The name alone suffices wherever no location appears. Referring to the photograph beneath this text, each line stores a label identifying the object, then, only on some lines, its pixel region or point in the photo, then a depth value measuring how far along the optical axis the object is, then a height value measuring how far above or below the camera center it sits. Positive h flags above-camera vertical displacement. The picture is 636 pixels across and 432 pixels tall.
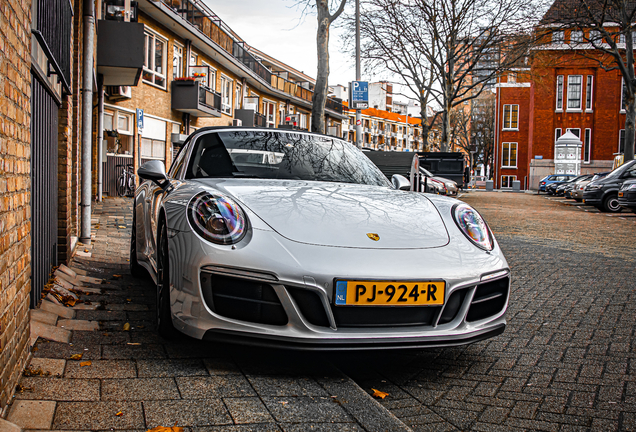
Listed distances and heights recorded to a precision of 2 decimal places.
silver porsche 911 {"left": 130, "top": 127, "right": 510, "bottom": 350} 2.84 -0.45
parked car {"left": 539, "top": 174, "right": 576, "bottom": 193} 40.32 +0.11
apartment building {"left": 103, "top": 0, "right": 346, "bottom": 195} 21.53 +3.83
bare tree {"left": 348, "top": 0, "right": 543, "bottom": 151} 27.47 +6.79
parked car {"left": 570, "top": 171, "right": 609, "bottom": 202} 25.26 -0.33
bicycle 20.64 -0.43
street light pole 21.88 +4.28
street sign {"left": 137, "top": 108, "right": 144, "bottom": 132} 17.36 +1.49
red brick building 53.09 +5.72
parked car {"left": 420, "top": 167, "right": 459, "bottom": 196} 25.91 -0.33
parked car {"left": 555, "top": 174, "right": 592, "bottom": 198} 31.63 -0.32
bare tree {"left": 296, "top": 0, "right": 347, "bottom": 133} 19.33 +3.84
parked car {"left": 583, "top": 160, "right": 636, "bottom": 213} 19.97 -0.27
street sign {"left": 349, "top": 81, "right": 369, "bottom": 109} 20.61 +2.78
